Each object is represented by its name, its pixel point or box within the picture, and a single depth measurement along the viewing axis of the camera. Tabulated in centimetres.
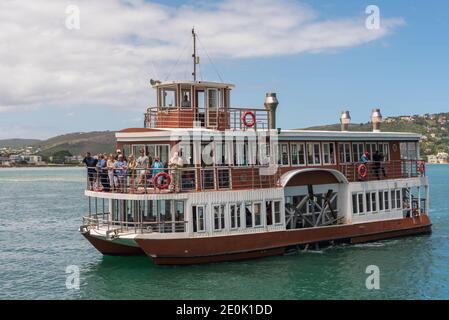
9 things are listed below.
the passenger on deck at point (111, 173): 2244
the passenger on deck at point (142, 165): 2184
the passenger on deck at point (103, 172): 2283
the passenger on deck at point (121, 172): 2220
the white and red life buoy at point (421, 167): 3125
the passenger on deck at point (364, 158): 2778
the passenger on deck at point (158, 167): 2158
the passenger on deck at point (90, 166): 2333
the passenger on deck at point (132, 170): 2167
